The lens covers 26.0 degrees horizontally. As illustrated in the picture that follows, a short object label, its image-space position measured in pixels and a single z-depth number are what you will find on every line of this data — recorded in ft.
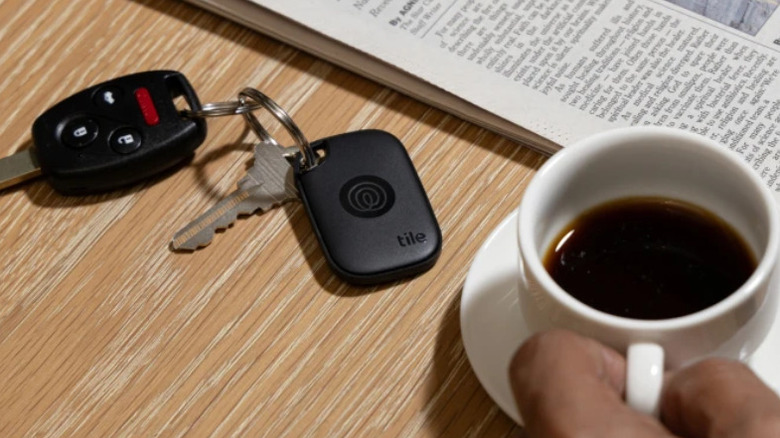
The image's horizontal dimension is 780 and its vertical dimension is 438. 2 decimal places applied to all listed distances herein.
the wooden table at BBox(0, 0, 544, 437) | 1.82
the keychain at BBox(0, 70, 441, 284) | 1.88
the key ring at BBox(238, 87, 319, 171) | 1.93
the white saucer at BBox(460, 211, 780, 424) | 1.72
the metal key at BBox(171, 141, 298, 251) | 1.93
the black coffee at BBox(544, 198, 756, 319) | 1.70
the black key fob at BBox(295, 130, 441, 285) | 1.87
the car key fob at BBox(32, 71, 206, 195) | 1.95
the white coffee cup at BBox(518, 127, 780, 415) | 1.57
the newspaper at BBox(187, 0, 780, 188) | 1.95
